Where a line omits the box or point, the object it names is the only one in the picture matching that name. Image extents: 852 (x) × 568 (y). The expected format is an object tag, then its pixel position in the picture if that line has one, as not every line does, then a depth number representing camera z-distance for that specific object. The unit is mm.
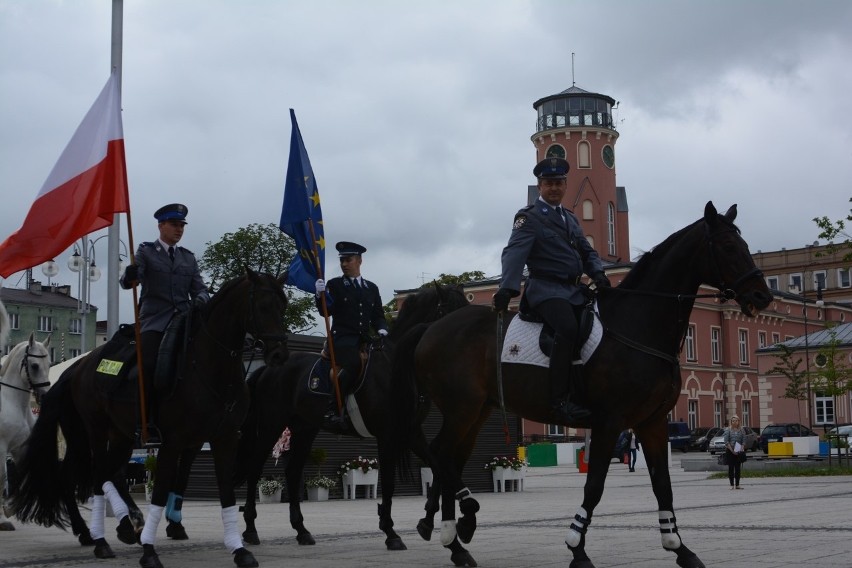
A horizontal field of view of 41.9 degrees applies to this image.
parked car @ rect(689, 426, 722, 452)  68688
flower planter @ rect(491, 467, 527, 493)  26094
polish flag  11406
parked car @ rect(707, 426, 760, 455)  60150
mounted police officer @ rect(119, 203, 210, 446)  11188
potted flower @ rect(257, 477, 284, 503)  22266
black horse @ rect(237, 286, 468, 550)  12523
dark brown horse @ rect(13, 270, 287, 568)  10219
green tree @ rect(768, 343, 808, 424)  52125
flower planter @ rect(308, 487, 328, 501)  23031
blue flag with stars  12812
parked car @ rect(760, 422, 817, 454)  61625
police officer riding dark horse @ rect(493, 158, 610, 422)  9609
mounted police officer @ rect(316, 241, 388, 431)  12883
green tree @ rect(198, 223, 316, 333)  65500
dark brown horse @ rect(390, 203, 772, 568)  9336
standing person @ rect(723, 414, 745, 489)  27594
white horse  15133
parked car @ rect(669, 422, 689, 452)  67125
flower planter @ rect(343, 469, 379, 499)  23656
